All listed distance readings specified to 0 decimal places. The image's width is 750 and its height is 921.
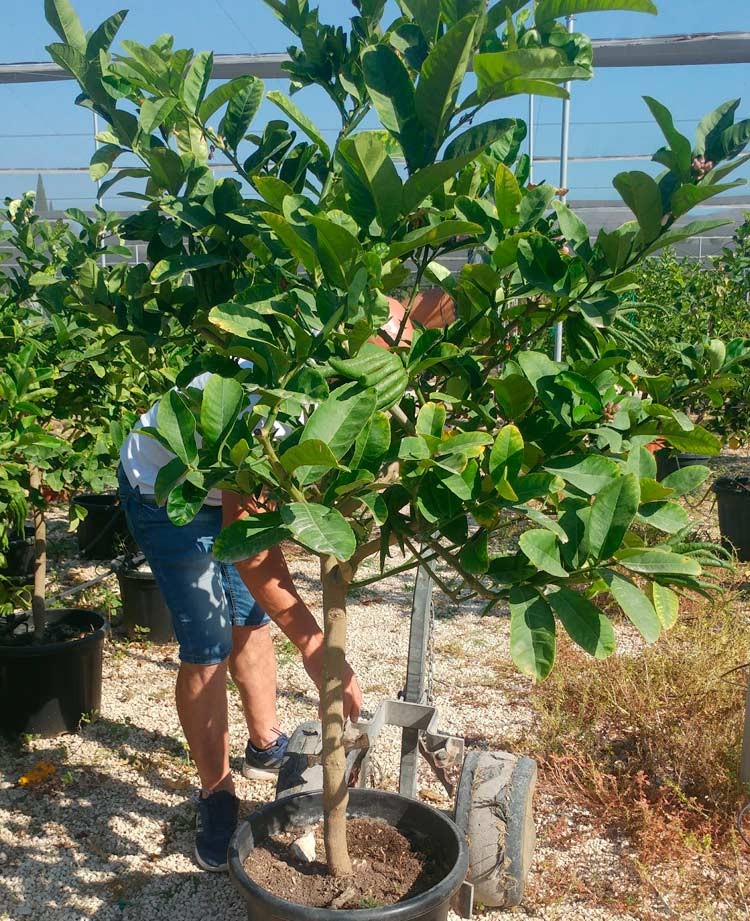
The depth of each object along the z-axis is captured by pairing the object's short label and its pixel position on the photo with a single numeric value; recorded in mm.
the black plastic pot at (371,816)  1545
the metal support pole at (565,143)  5504
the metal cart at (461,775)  2125
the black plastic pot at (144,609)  3938
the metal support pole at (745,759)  2576
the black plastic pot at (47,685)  3078
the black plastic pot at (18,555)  4387
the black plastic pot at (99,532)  5016
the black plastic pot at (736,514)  5293
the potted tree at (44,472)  2771
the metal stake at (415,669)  2236
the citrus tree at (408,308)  1091
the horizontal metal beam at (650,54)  6660
